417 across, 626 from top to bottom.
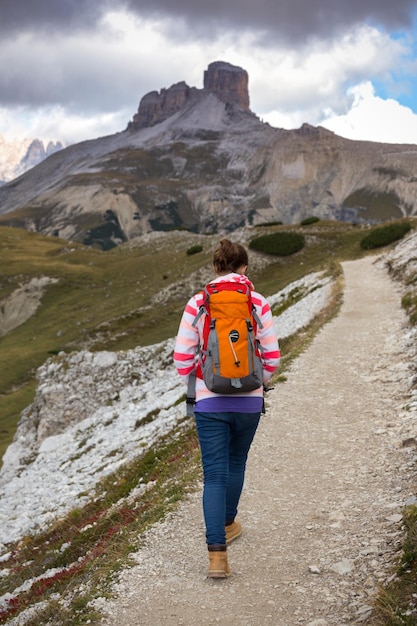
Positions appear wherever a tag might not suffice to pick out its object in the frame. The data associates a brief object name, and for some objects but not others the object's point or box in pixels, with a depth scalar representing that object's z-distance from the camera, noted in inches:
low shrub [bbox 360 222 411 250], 1998.0
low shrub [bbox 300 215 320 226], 2790.4
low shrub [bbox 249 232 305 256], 2385.6
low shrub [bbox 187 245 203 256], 2967.8
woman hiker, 289.4
